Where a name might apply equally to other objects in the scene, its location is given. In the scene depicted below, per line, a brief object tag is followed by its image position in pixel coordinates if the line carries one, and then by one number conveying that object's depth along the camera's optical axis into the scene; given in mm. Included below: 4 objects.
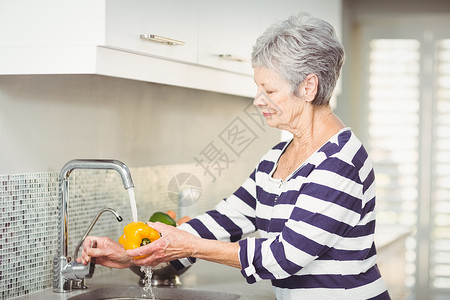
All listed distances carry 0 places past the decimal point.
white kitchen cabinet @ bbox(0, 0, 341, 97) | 2076
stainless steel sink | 2462
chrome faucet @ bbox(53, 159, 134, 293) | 2329
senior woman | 2060
